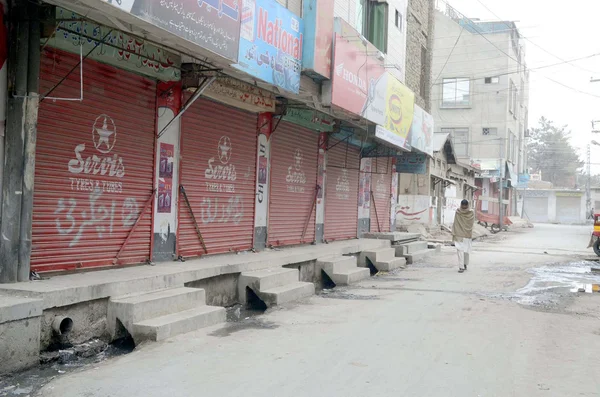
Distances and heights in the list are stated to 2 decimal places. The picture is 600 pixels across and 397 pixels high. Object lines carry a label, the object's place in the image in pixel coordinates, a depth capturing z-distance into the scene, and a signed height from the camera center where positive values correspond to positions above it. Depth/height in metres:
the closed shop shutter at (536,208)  63.75 +0.32
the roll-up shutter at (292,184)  11.99 +0.45
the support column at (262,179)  11.22 +0.49
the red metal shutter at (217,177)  9.19 +0.44
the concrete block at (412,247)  15.99 -1.23
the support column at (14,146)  5.83 +0.52
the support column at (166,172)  8.45 +0.42
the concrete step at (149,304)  6.14 -1.25
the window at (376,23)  16.16 +5.46
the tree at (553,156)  86.25 +8.87
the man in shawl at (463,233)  13.63 -0.61
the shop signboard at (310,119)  11.99 +1.97
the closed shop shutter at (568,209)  61.75 +0.31
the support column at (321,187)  14.01 +0.44
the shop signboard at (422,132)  16.75 +2.45
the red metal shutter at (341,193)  14.78 +0.35
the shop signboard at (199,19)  5.77 +2.12
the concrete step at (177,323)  5.99 -1.44
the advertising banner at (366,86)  11.09 +2.77
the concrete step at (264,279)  8.77 -1.27
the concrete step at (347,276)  11.31 -1.50
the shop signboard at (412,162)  18.83 +1.56
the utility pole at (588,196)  56.78 +1.72
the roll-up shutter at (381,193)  17.89 +0.45
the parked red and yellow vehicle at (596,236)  17.34 -0.75
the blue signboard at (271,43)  8.31 +2.62
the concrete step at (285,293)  8.56 -1.47
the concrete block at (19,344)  4.89 -1.38
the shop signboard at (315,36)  10.15 +3.17
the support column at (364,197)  16.78 +0.27
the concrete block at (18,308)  4.87 -1.04
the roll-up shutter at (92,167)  6.59 +0.40
